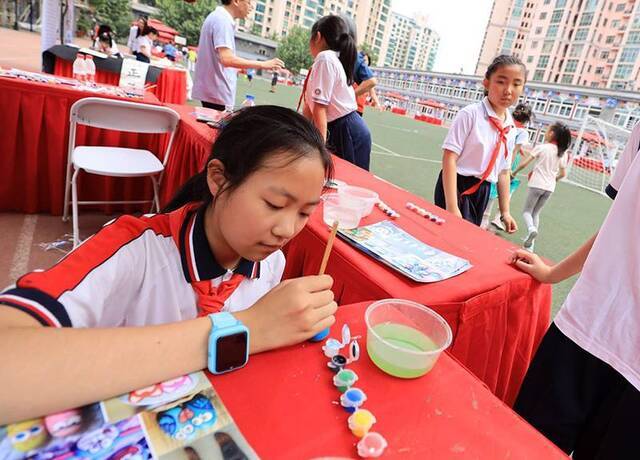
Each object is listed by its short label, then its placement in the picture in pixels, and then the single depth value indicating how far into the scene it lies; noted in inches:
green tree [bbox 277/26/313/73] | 1804.9
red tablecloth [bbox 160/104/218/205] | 94.5
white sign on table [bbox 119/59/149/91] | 152.8
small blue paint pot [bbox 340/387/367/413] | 20.6
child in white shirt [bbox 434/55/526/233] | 76.9
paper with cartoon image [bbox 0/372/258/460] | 15.6
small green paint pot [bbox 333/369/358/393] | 22.0
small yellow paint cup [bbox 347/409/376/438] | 19.0
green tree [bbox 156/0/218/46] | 1493.7
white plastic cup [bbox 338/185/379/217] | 61.7
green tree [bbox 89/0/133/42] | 1264.8
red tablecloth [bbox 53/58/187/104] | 210.7
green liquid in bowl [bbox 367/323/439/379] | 24.0
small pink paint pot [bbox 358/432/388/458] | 18.0
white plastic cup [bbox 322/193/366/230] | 56.2
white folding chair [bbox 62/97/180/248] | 92.7
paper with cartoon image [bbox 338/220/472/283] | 45.6
